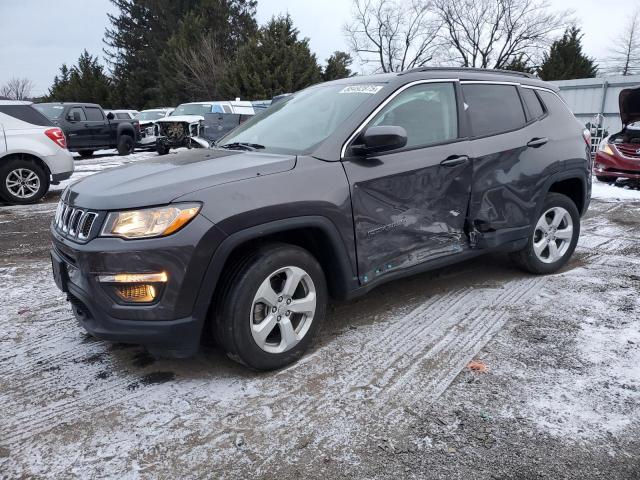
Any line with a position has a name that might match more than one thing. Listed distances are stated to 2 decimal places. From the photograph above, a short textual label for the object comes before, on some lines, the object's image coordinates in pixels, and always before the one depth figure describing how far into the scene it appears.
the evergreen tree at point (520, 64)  38.97
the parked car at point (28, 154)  8.18
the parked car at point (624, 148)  9.80
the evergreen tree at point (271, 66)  29.09
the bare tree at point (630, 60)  42.66
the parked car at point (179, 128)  15.80
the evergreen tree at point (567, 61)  34.44
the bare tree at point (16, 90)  54.81
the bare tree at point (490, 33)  40.59
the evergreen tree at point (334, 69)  33.41
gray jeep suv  2.56
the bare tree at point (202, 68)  33.56
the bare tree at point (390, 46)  44.78
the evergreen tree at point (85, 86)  42.44
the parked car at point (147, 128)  18.66
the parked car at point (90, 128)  16.06
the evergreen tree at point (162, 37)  38.03
